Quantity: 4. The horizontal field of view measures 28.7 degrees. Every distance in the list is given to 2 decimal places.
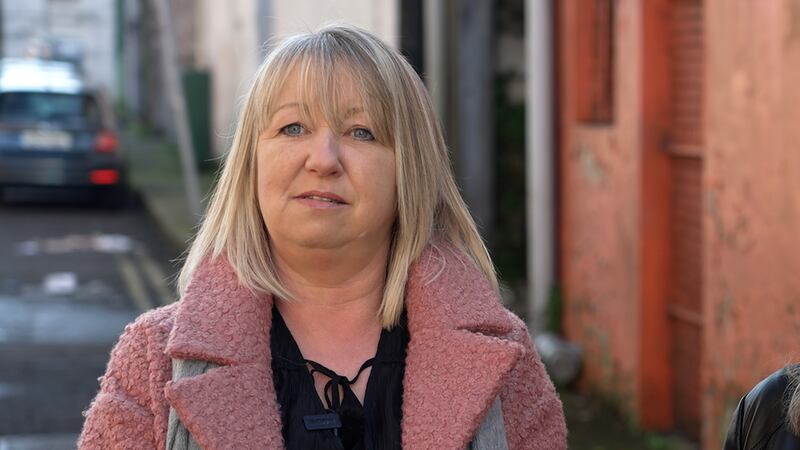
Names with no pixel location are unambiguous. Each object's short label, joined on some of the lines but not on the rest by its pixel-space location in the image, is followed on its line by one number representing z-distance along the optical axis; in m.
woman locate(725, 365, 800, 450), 2.71
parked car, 17.80
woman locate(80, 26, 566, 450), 2.68
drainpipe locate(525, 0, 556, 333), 8.61
